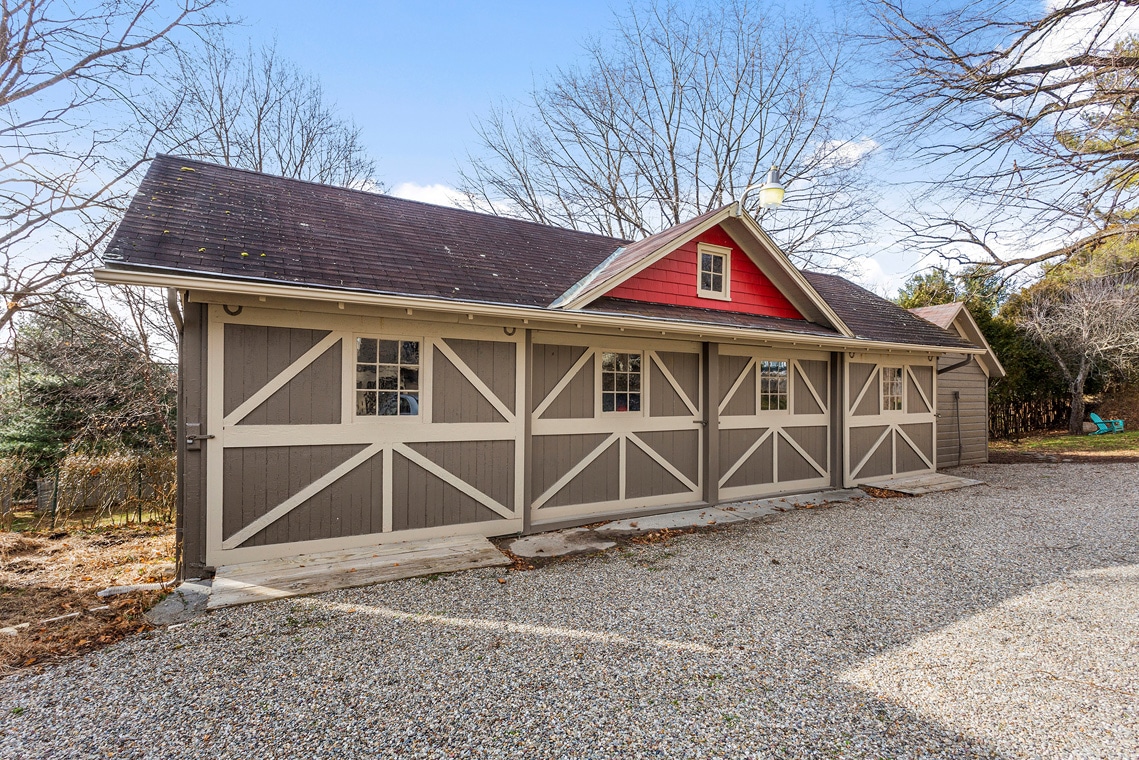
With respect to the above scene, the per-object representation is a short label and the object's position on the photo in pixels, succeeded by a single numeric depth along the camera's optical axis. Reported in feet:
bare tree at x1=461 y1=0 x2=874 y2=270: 52.65
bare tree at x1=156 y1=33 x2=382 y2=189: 42.88
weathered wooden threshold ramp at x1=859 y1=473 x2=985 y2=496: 28.17
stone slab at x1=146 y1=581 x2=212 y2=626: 12.11
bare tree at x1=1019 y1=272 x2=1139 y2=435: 50.55
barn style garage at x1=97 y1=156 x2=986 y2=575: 14.94
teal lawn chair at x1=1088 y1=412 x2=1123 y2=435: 55.16
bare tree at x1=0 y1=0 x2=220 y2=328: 16.53
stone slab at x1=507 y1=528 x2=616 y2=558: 17.31
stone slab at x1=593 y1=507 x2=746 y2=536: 20.01
